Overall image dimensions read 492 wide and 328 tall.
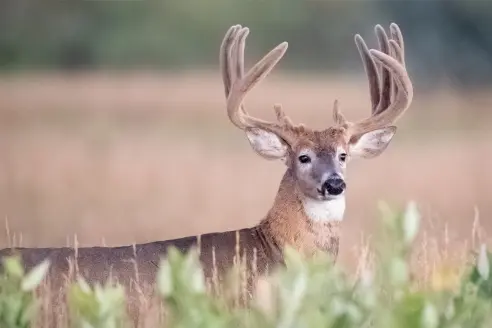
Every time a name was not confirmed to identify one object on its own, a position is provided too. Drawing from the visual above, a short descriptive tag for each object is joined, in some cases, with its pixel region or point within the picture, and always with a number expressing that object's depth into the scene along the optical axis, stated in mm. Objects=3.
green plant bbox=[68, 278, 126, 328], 14344
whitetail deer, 20261
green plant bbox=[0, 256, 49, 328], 15456
